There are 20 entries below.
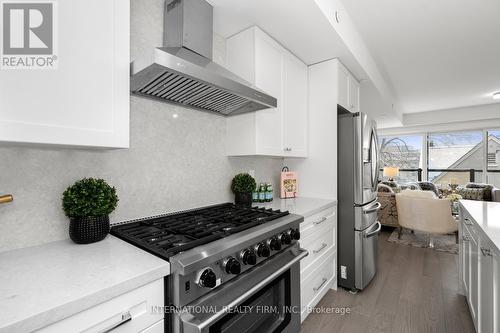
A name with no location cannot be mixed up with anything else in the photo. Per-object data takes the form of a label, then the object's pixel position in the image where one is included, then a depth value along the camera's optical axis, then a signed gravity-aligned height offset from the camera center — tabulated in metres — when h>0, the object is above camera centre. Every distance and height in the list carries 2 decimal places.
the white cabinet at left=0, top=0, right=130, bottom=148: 0.78 +0.29
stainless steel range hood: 1.09 +0.45
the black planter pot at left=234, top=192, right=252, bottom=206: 1.97 -0.27
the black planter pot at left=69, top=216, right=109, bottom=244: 1.05 -0.28
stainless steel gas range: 0.89 -0.43
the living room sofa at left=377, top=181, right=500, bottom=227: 4.13 -0.55
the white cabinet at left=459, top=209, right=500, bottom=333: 1.13 -0.65
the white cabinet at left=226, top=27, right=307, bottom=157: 1.83 +0.62
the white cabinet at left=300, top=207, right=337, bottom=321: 1.76 -0.75
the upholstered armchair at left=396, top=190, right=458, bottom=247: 3.31 -0.66
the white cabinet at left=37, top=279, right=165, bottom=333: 0.66 -0.44
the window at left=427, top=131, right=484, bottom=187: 6.05 +0.25
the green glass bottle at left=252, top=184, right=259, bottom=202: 2.16 -0.27
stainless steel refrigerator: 2.26 -0.35
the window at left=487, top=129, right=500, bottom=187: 5.72 +0.21
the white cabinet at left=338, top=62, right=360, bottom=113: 2.43 +0.83
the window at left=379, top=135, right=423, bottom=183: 6.85 +0.36
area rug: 3.45 -1.16
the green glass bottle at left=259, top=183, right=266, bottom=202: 2.17 -0.25
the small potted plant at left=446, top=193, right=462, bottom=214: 4.21 -0.65
